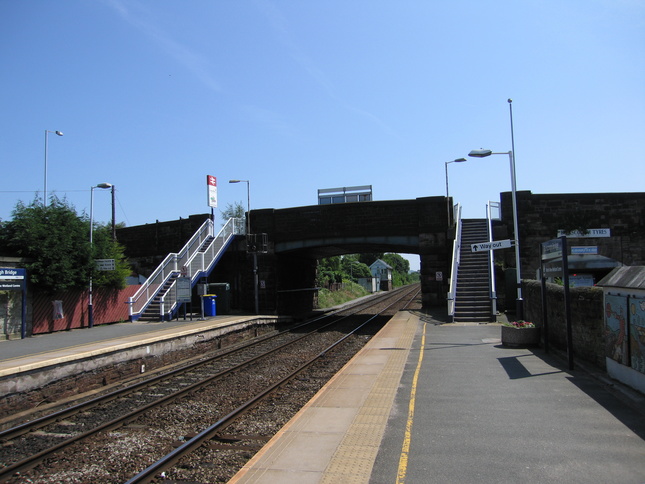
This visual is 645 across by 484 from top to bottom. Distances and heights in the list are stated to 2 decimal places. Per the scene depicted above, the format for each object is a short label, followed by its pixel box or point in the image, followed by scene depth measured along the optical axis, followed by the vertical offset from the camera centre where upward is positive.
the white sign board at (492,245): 17.55 +0.94
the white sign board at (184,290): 21.81 -0.54
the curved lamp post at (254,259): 27.73 +0.98
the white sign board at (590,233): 24.86 +1.79
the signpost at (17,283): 15.77 -0.04
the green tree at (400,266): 120.04 +2.10
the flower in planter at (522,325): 12.87 -1.42
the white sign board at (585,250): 23.08 +0.91
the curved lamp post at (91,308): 20.13 -1.15
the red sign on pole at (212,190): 29.98 +5.36
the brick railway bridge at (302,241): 26.84 +2.03
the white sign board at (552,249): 10.48 +0.45
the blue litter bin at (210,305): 24.81 -1.39
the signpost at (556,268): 9.88 +0.04
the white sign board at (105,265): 20.39 +0.60
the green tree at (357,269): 84.25 +0.84
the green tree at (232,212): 53.31 +7.02
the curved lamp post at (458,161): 26.74 +6.07
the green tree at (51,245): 17.48 +1.32
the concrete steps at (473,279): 20.22 -0.34
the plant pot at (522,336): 12.71 -1.69
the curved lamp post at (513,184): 16.39 +3.24
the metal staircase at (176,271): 23.19 +0.37
